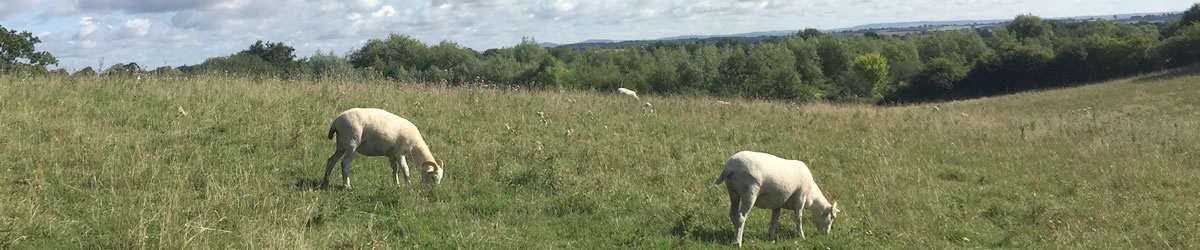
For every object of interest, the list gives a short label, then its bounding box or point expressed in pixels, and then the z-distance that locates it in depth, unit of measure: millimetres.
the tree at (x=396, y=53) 83875
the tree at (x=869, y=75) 91625
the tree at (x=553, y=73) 85750
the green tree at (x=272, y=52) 67188
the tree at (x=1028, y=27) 115125
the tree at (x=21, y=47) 40619
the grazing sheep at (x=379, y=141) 8641
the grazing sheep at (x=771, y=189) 7238
